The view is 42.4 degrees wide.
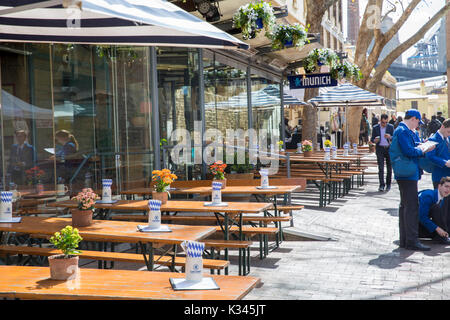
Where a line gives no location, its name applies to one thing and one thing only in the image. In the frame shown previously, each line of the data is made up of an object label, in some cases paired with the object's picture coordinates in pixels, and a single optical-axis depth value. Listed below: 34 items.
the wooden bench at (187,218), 7.85
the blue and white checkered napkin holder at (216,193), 6.97
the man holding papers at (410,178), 7.87
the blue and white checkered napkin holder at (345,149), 15.44
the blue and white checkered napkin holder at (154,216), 5.39
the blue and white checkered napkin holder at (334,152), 14.20
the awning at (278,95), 17.39
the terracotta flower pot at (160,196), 6.81
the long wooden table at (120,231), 5.00
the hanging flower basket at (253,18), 9.89
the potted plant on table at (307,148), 14.91
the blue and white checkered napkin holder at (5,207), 5.98
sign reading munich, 14.96
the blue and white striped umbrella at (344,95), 18.17
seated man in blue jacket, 8.51
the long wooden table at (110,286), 3.26
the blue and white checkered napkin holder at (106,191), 7.23
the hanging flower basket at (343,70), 15.17
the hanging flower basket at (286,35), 11.18
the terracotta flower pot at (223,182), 8.59
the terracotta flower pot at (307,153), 14.83
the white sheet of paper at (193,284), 3.41
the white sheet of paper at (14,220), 5.95
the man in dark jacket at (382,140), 15.42
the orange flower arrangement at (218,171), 8.59
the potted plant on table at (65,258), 3.65
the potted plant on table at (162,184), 6.70
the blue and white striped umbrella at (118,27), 4.46
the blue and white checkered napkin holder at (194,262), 3.54
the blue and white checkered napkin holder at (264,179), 8.57
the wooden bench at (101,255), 5.61
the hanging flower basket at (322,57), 14.24
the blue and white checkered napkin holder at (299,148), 16.42
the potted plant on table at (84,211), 5.56
